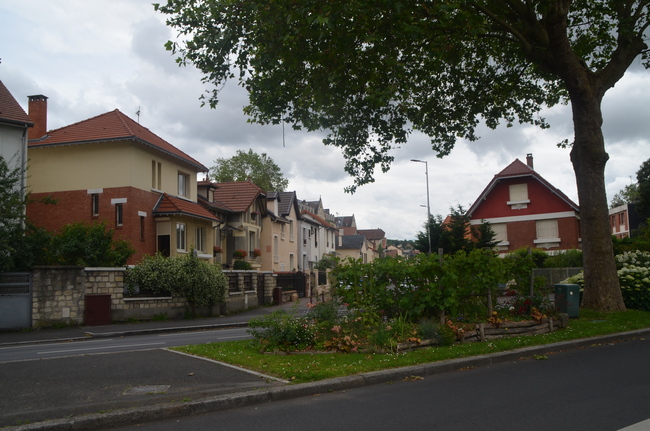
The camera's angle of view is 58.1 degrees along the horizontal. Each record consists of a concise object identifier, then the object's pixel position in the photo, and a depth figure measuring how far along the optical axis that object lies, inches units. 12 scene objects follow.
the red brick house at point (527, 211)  1737.2
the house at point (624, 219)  2466.8
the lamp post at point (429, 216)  1391.5
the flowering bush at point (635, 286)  682.8
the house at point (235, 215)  1688.0
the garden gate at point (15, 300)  802.8
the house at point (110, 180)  1200.2
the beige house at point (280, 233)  2004.2
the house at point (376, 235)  6097.4
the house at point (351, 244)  3671.8
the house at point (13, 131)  1075.9
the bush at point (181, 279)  959.0
